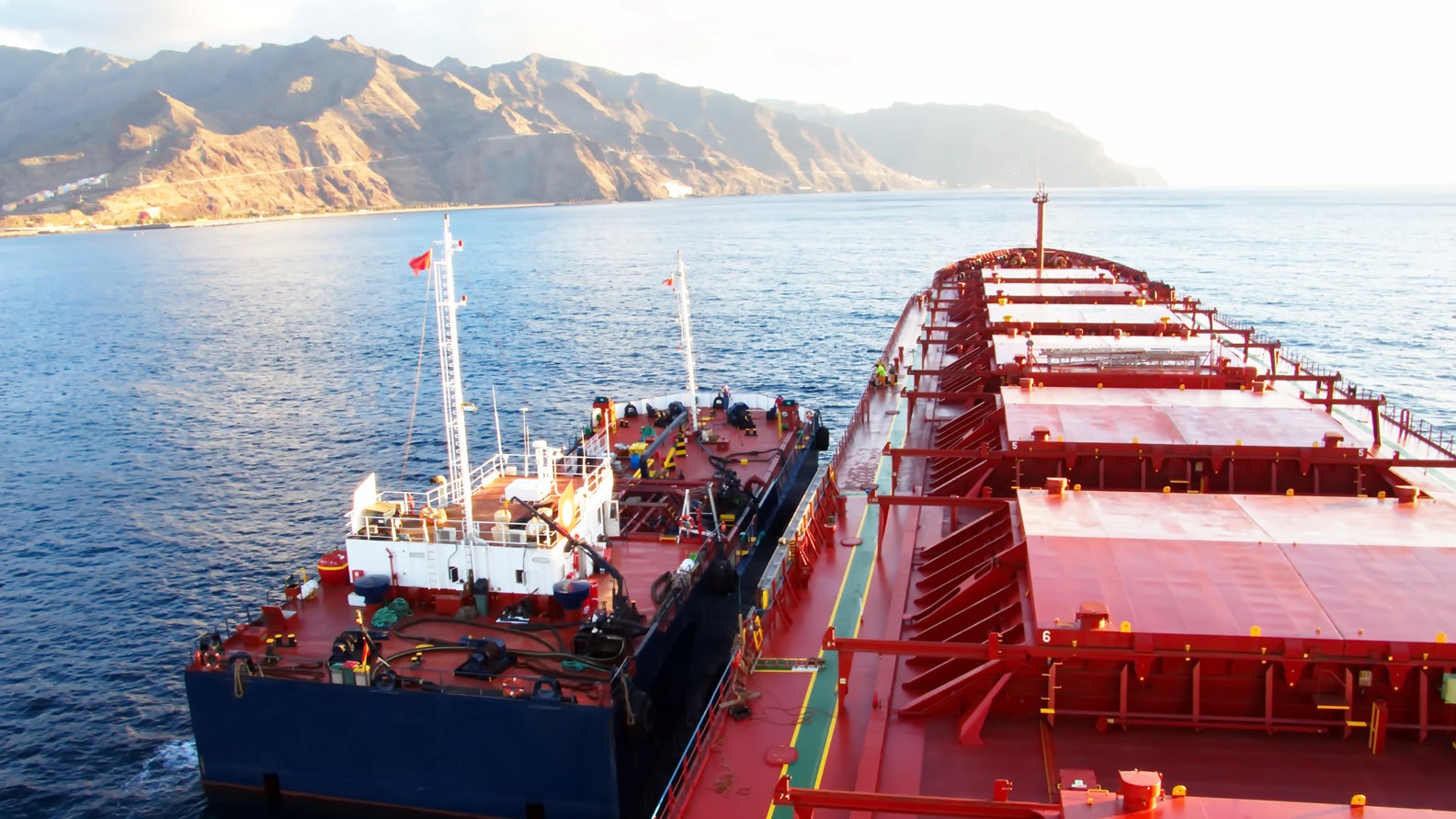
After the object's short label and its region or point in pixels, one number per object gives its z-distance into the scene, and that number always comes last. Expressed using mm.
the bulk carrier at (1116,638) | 14484
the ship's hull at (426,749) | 20375
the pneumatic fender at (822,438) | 45656
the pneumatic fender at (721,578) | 27453
